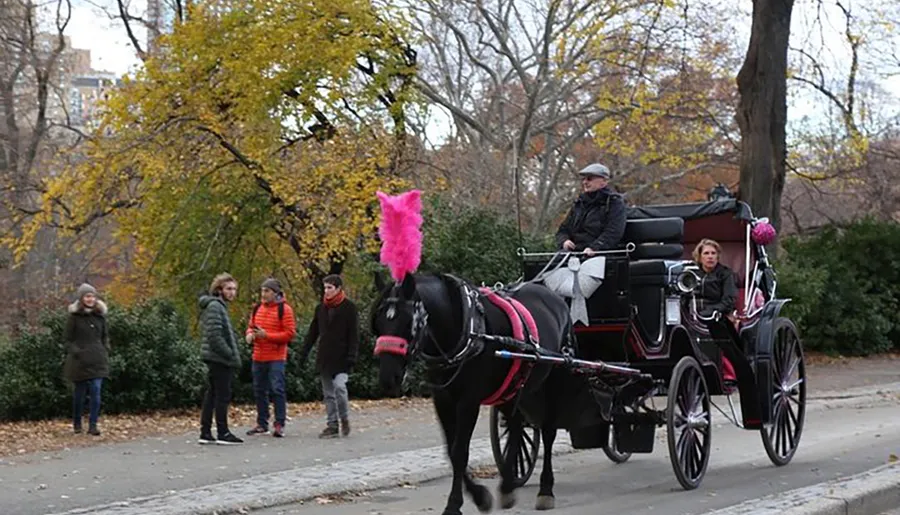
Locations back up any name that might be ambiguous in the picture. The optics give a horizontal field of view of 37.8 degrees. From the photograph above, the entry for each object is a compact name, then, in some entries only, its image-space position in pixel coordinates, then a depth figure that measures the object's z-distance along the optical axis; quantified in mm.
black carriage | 10828
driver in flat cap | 11012
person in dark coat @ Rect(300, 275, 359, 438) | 14703
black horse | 8398
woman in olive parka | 14852
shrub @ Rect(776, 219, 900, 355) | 28875
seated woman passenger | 11820
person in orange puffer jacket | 14930
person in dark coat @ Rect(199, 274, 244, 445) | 14273
